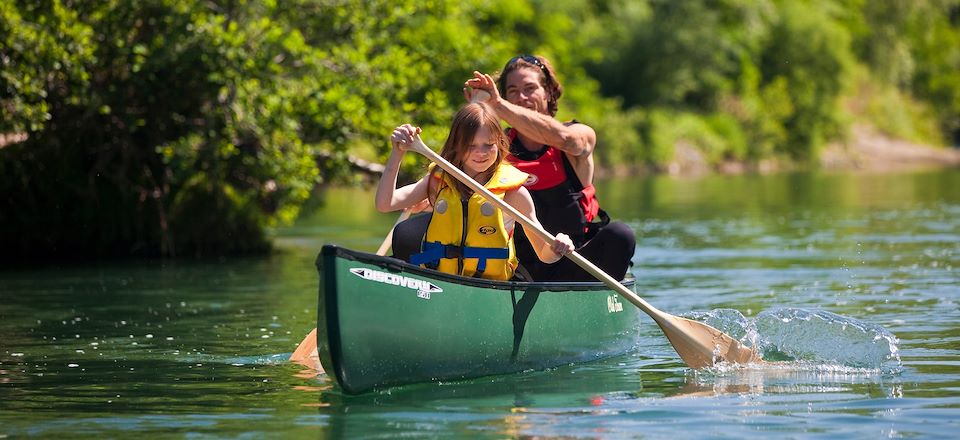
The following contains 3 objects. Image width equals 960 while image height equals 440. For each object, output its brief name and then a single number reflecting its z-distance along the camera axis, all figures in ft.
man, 48.85
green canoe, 38.83
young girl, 43.73
